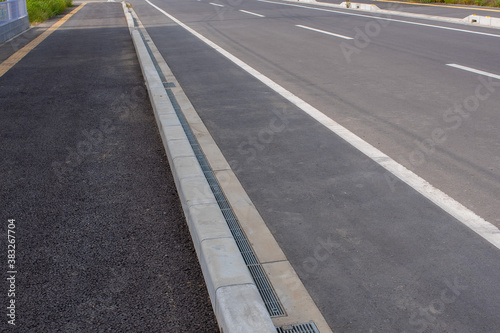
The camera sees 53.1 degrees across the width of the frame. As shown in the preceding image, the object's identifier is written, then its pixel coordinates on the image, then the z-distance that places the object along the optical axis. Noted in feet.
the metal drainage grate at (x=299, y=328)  8.75
